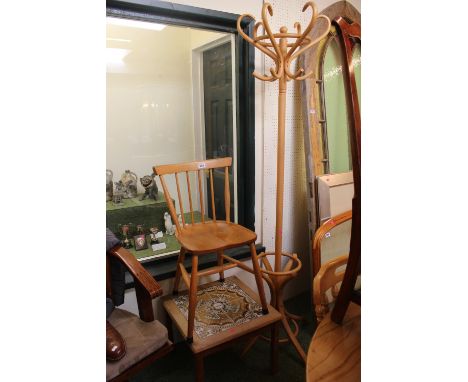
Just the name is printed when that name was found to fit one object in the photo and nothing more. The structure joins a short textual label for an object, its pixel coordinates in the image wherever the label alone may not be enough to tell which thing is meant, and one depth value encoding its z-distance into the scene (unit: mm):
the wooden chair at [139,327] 1246
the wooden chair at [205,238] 1539
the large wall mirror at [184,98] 2125
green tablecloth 2146
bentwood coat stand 1683
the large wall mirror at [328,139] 2186
